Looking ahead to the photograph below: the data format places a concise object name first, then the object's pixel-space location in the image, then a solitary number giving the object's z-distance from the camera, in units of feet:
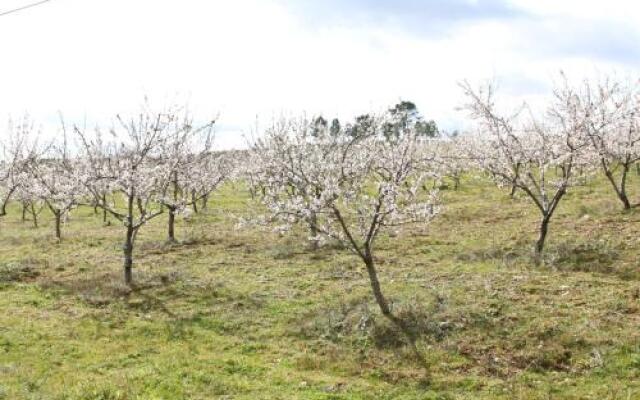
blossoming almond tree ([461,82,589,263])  60.95
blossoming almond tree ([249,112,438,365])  45.01
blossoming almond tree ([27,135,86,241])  65.31
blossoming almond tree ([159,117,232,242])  72.79
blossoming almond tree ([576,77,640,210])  69.36
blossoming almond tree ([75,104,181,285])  60.90
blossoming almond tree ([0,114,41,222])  77.56
